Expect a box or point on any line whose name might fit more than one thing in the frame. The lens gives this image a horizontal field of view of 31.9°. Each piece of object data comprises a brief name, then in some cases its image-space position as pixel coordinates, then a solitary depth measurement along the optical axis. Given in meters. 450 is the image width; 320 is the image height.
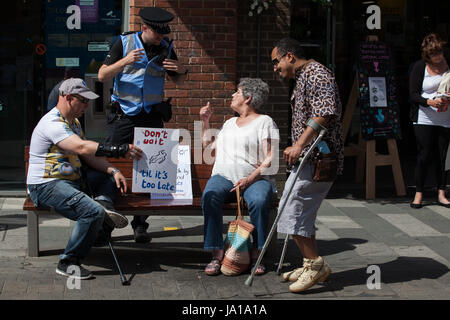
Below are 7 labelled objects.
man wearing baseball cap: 5.78
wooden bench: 6.14
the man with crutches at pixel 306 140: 5.43
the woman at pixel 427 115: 8.52
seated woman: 6.06
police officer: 6.42
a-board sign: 9.23
